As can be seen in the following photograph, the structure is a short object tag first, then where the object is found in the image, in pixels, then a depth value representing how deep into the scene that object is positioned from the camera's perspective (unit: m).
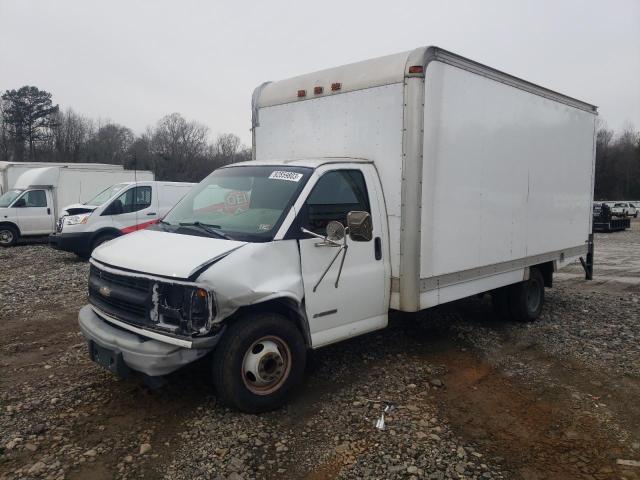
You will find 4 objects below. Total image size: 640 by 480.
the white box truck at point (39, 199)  16.84
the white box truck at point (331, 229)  3.91
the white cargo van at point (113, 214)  12.64
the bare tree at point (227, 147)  56.66
